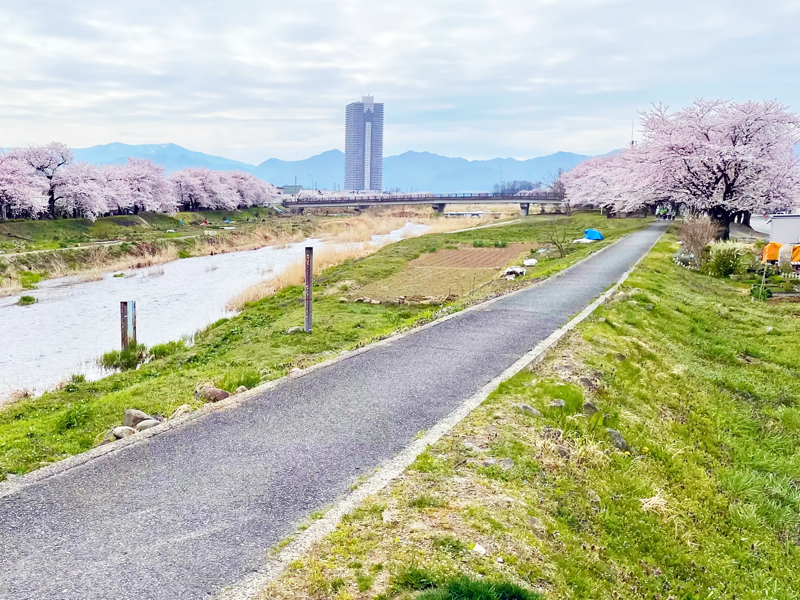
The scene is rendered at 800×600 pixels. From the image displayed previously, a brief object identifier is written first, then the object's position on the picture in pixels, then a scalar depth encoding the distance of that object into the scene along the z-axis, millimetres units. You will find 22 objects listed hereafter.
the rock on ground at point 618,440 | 7698
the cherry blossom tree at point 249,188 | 98281
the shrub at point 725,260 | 25781
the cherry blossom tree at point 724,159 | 33469
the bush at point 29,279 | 31766
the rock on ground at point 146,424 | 7535
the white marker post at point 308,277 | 14578
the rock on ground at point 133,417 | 7852
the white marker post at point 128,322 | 16047
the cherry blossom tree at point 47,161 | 56281
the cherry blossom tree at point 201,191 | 83812
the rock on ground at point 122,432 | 7391
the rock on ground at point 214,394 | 8617
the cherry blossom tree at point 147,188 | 69188
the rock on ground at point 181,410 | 8062
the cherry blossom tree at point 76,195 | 55969
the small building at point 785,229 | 26812
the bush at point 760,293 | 20875
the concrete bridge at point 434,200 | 100625
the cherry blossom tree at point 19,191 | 48406
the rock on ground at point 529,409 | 7961
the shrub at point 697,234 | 27719
